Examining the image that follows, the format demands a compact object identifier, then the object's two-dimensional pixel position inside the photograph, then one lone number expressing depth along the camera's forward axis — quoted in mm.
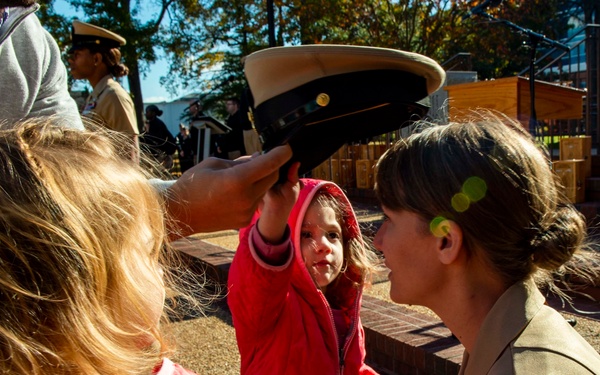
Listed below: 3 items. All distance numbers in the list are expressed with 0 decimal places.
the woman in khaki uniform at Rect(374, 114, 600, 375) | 1614
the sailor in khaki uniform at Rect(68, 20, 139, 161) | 5035
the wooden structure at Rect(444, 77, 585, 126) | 5434
